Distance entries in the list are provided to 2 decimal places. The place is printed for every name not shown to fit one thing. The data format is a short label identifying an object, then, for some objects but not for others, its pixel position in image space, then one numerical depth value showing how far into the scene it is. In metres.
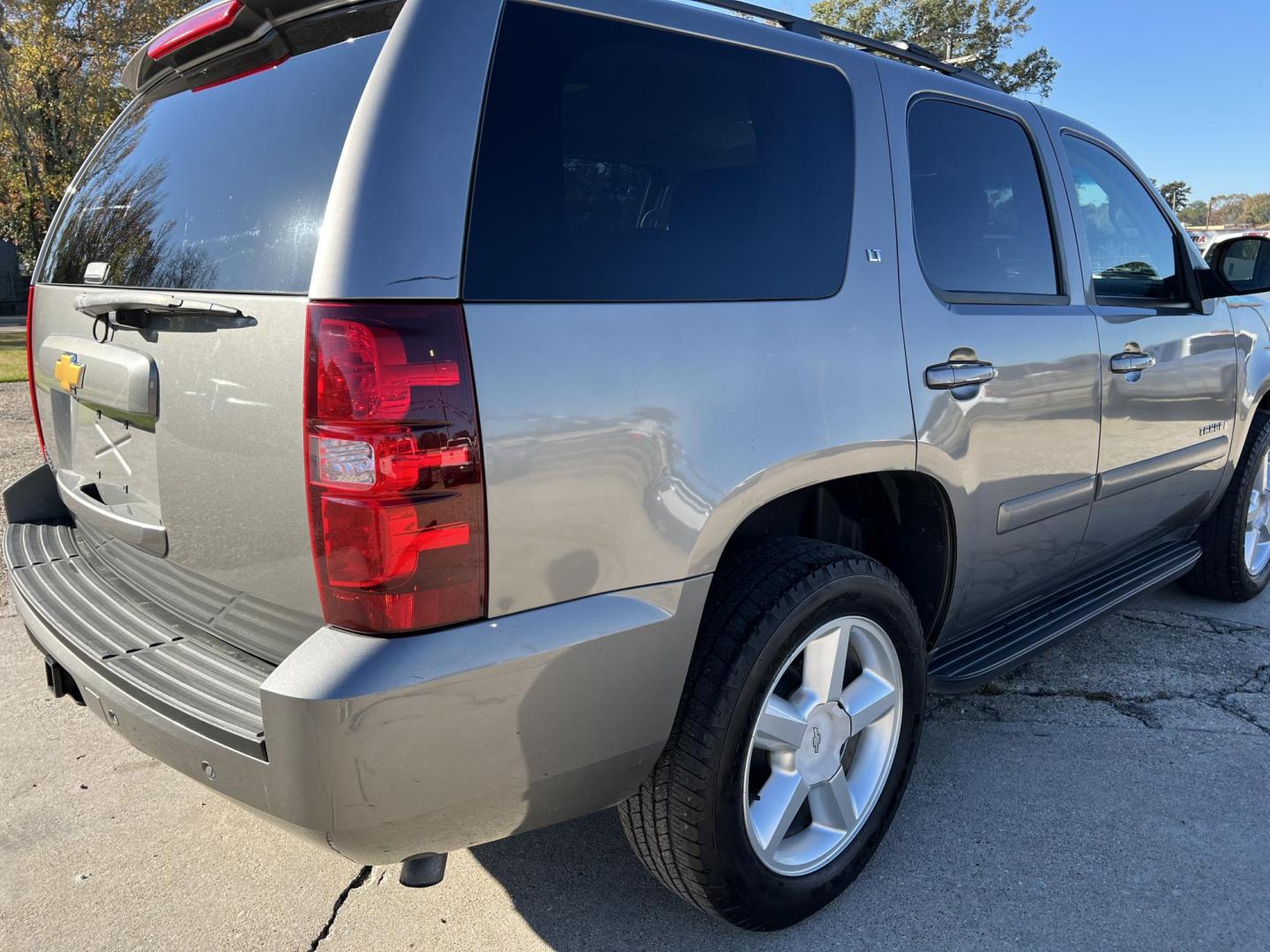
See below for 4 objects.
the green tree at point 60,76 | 20.81
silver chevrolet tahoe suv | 1.60
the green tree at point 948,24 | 36.31
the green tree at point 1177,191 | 36.70
